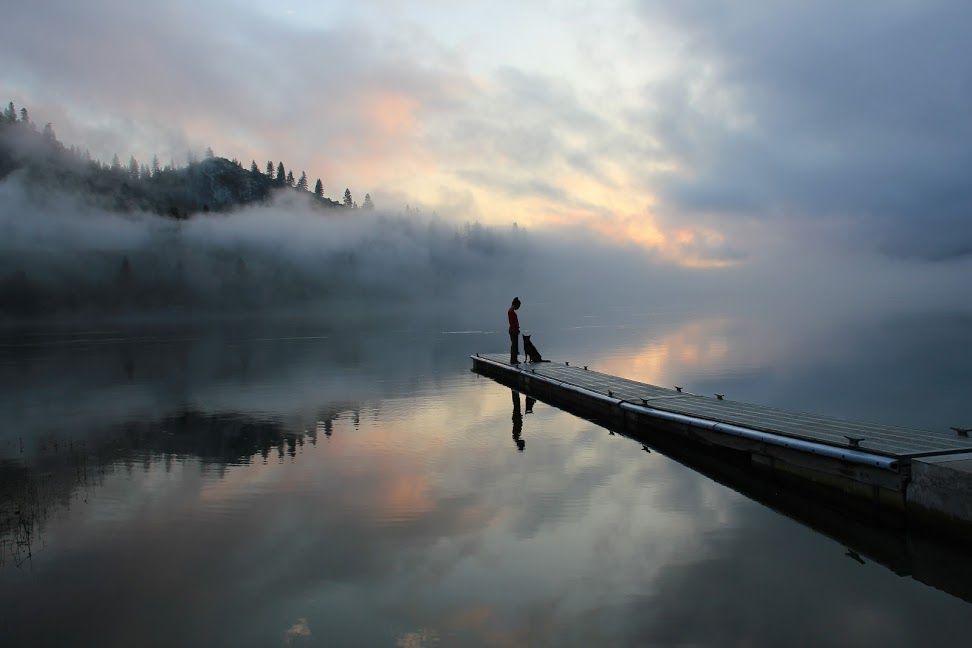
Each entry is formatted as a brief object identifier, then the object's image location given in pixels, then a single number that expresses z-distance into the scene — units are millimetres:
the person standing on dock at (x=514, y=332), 28200
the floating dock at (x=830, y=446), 9867
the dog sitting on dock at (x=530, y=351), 31828
